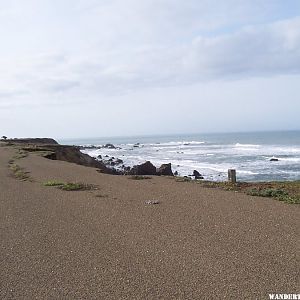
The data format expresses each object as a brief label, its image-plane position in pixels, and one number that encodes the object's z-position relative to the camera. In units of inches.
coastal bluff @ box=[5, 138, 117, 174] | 1201.0
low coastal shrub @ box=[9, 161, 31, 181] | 557.1
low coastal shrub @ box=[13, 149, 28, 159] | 944.8
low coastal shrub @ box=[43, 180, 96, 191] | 441.2
